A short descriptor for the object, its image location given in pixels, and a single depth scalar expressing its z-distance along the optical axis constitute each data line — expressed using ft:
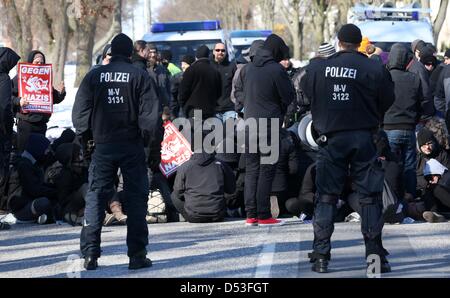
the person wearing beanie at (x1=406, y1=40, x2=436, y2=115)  45.42
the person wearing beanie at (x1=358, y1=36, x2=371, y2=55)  52.75
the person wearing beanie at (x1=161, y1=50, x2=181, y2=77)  62.21
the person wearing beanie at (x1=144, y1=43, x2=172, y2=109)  53.16
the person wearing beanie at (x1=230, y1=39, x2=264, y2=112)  43.86
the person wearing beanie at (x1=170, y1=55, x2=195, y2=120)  54.08
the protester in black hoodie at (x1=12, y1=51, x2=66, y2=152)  47.11
